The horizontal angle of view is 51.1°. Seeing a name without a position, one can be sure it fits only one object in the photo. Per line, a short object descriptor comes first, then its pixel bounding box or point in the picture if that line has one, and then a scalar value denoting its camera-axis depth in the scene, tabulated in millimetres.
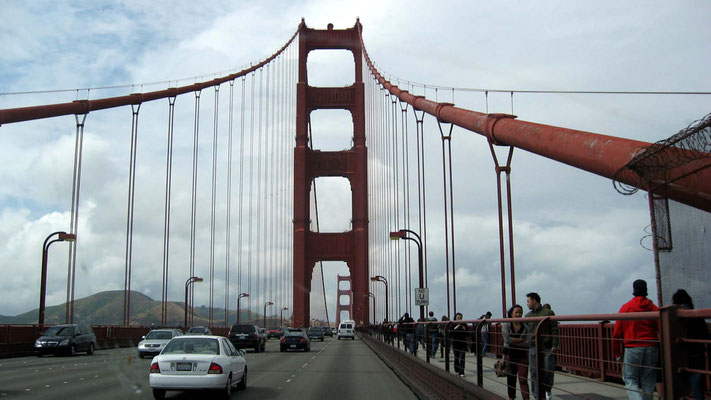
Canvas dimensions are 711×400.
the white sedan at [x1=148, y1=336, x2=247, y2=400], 12195
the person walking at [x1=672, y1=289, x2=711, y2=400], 4628
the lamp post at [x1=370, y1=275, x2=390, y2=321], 62612
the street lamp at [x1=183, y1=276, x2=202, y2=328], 54744
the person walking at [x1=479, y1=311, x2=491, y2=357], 17997
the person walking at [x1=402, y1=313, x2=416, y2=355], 21859
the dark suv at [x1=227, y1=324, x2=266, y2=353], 35125
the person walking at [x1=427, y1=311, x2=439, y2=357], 14917
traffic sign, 30016
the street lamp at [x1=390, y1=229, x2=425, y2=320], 33750
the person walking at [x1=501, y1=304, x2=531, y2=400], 8975
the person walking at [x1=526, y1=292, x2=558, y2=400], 7031
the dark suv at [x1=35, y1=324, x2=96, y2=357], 29469
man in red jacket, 5953
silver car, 26672
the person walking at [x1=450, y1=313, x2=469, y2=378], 12461
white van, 69750
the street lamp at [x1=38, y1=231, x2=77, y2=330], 33938
